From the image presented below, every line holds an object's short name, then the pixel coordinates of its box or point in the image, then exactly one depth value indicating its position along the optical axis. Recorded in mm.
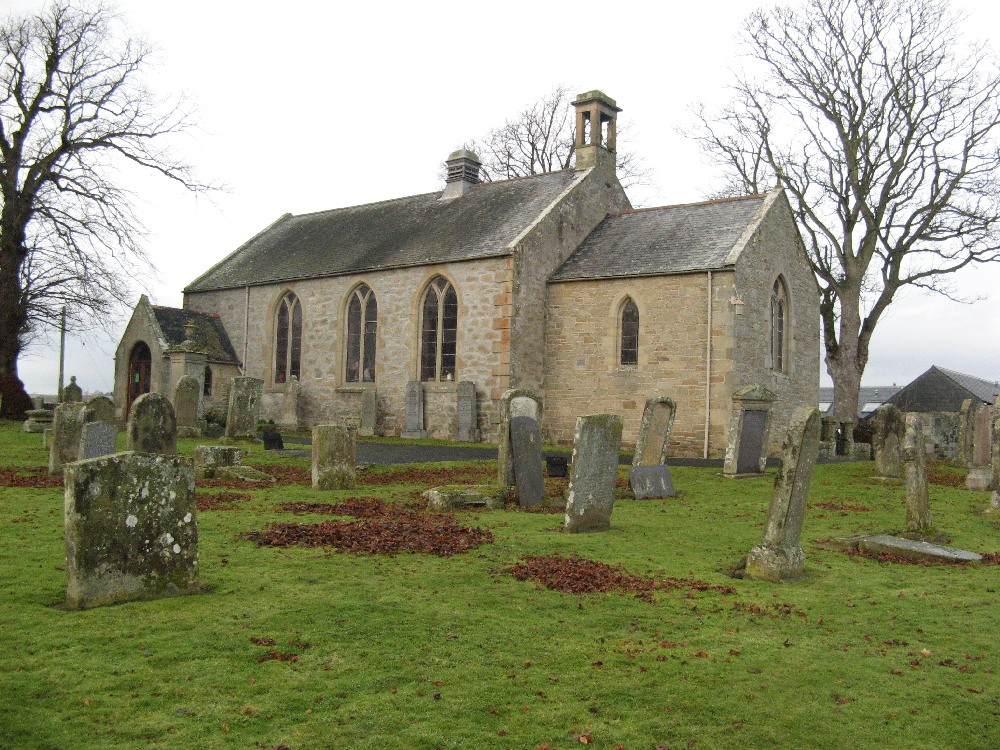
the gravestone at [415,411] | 27375
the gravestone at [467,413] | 25969
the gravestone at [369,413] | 28281
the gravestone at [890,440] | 17094
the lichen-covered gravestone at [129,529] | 6129
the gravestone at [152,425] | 11562
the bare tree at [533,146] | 42750
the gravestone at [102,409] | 16125
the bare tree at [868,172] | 28828
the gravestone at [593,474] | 10523
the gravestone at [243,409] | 22844
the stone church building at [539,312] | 24391
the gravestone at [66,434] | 14891
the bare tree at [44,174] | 29719
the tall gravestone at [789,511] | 8234
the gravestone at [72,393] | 30828
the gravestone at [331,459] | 13891
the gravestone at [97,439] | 13047
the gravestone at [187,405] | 23078
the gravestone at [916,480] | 10867
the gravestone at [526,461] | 12680
